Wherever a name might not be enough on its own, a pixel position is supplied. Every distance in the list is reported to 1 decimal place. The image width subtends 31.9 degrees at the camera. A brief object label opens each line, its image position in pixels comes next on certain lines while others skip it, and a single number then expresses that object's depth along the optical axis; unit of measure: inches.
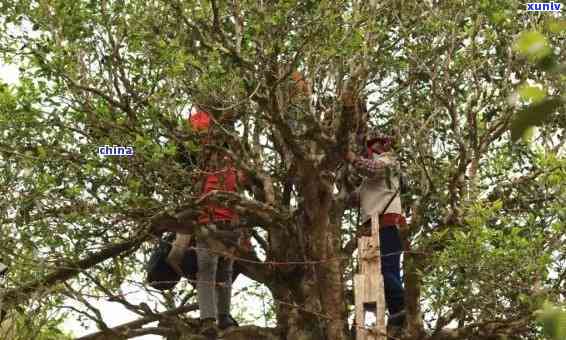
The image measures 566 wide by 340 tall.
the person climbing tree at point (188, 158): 413.1
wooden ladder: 354.6
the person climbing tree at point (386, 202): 398.9
